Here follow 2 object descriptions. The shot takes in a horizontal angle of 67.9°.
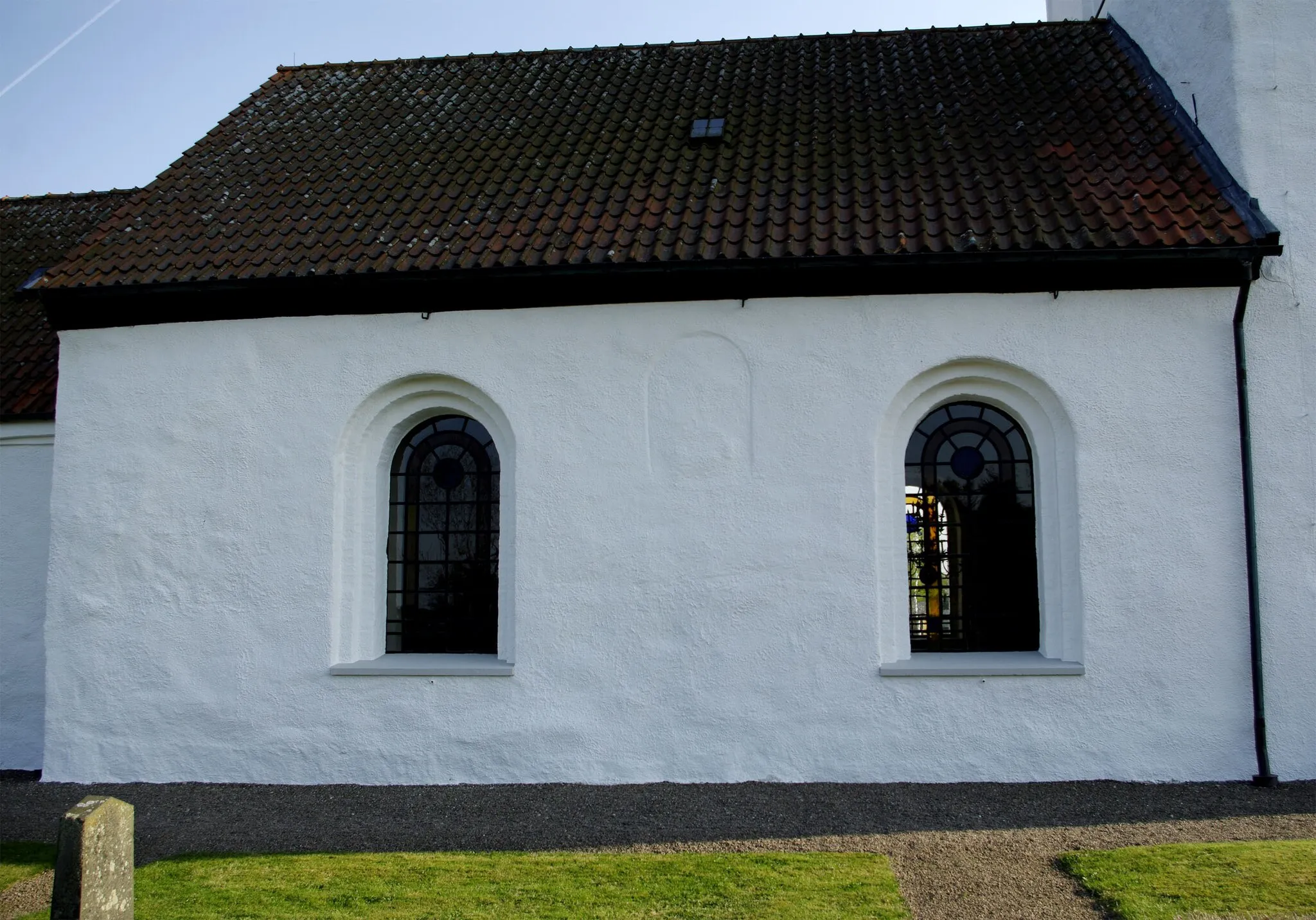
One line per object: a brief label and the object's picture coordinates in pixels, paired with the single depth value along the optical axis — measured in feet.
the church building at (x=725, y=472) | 24.25
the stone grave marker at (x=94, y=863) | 12.84
